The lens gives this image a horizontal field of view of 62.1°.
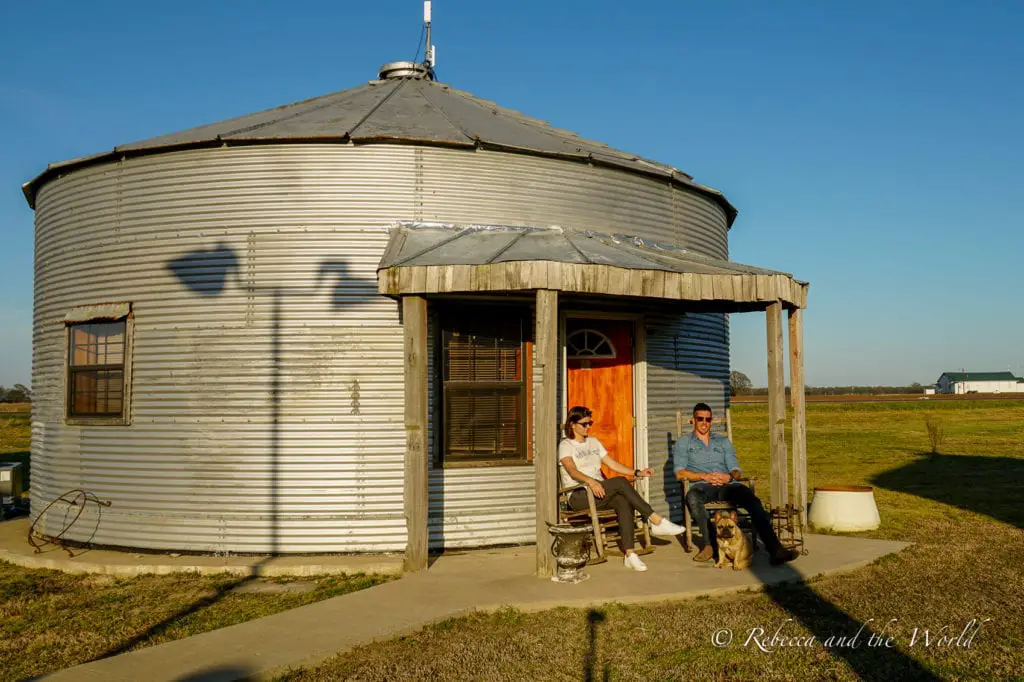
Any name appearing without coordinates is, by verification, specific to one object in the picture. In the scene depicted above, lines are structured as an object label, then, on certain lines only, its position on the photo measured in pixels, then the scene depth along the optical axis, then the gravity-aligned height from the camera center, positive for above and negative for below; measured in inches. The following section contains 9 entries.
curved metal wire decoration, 378.6 -51.0
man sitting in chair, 328.2 -34.5
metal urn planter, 293.1 -54.1
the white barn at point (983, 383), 5221.5 +52.6
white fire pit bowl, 434.0 -60.4
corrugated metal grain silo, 355.9 +28.6
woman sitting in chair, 321.1 -34.5
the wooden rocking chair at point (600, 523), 323.6 -52.0
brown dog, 315.9 -55.7
